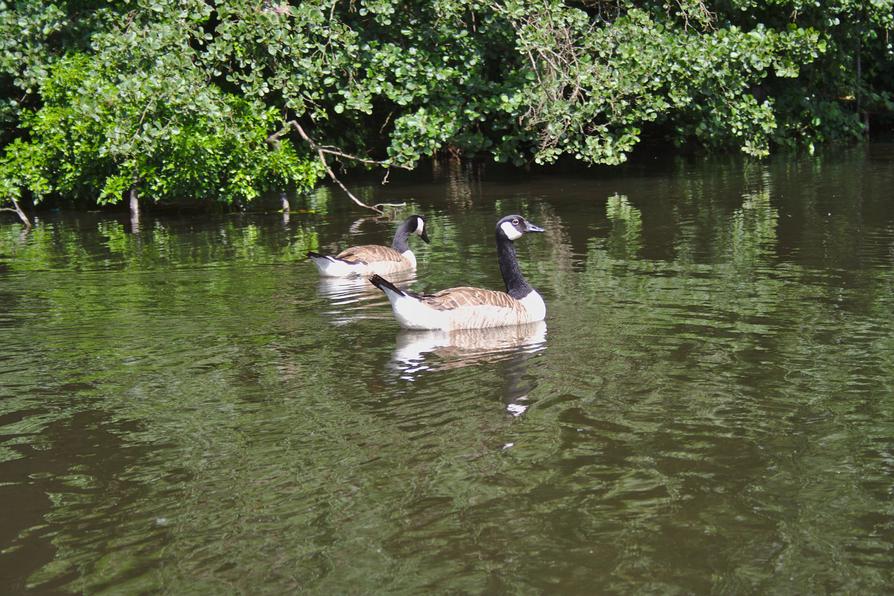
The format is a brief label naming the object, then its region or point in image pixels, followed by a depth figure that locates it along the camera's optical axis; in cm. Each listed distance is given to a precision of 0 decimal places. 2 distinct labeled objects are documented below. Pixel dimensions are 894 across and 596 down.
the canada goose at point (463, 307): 1196
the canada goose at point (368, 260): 1597
